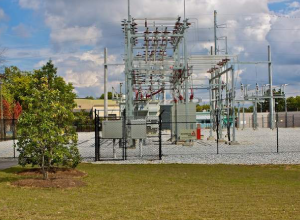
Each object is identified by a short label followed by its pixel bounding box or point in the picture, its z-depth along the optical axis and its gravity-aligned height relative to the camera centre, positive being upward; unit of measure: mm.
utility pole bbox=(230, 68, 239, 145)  30691 +1834
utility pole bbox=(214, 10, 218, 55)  46988 +9904
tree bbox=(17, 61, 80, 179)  13070 -153
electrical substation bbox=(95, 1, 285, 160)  22766 +2563
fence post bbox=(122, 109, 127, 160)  20973 -576
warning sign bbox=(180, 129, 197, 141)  27688 -841
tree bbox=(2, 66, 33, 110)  64006 +6173
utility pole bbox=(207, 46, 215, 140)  36328 +1627
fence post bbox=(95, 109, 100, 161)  20141 -822
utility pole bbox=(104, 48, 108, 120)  33922 +2931
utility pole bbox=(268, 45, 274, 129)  56400 +2012
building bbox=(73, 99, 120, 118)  106262 +4571
